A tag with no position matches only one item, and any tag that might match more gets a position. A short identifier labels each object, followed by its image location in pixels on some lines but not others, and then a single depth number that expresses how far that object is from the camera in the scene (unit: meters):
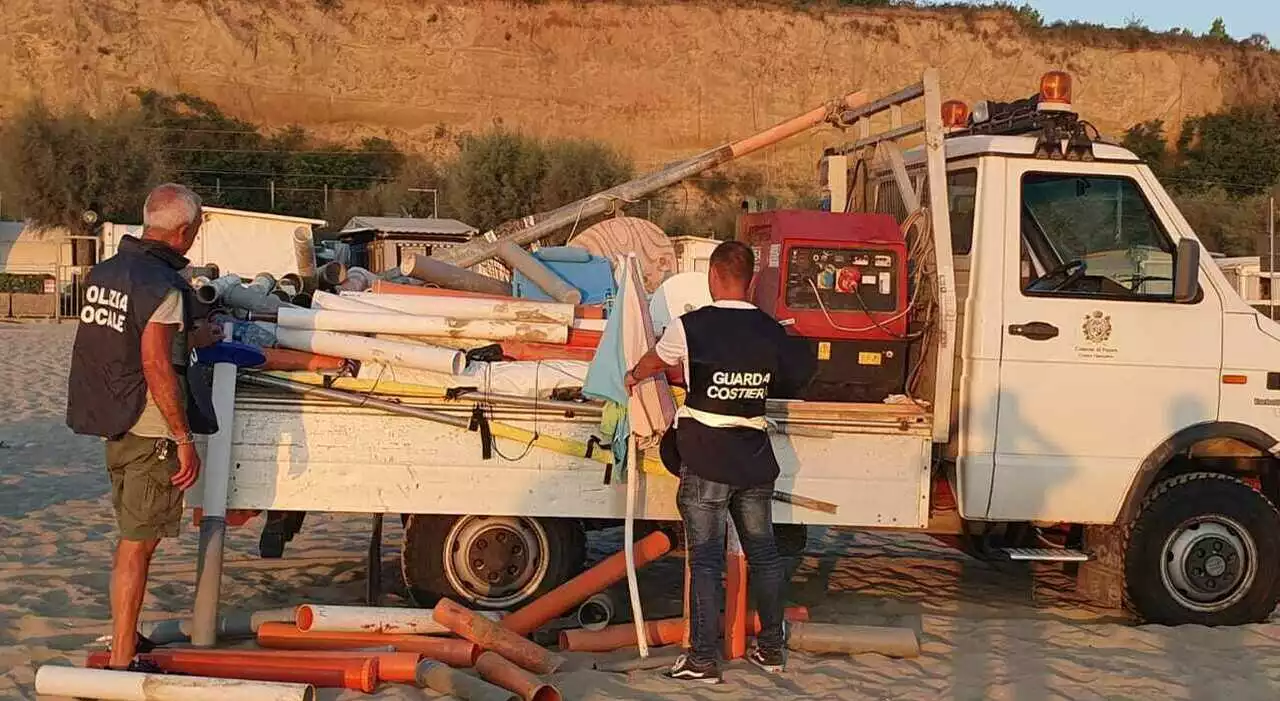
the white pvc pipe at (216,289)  5.86
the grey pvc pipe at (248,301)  6.29
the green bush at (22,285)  32.94
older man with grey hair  5.16
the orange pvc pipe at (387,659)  5.36
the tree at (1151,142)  58.81
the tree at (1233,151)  56.53
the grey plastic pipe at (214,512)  5.73
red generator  6.33
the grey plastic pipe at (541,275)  6.71
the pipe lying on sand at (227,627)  5.87
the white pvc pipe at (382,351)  5.88
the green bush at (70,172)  40.12
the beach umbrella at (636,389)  5.70
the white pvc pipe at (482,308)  6.21
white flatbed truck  5.96
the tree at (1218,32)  67.44
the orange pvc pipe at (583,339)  6.34
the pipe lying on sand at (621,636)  5.97
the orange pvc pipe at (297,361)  5.92
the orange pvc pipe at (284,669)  5.23
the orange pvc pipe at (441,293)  6.45
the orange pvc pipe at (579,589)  5.92
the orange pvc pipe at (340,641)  5.64
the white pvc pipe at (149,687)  4.85
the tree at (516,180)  42.94
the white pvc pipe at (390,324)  6.08
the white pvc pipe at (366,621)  5.75
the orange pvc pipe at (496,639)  5.46
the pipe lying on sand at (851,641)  5.95
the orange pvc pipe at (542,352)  6.24
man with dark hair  5.45
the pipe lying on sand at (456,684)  4.98
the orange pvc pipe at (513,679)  5.05
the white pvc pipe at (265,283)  6.67
